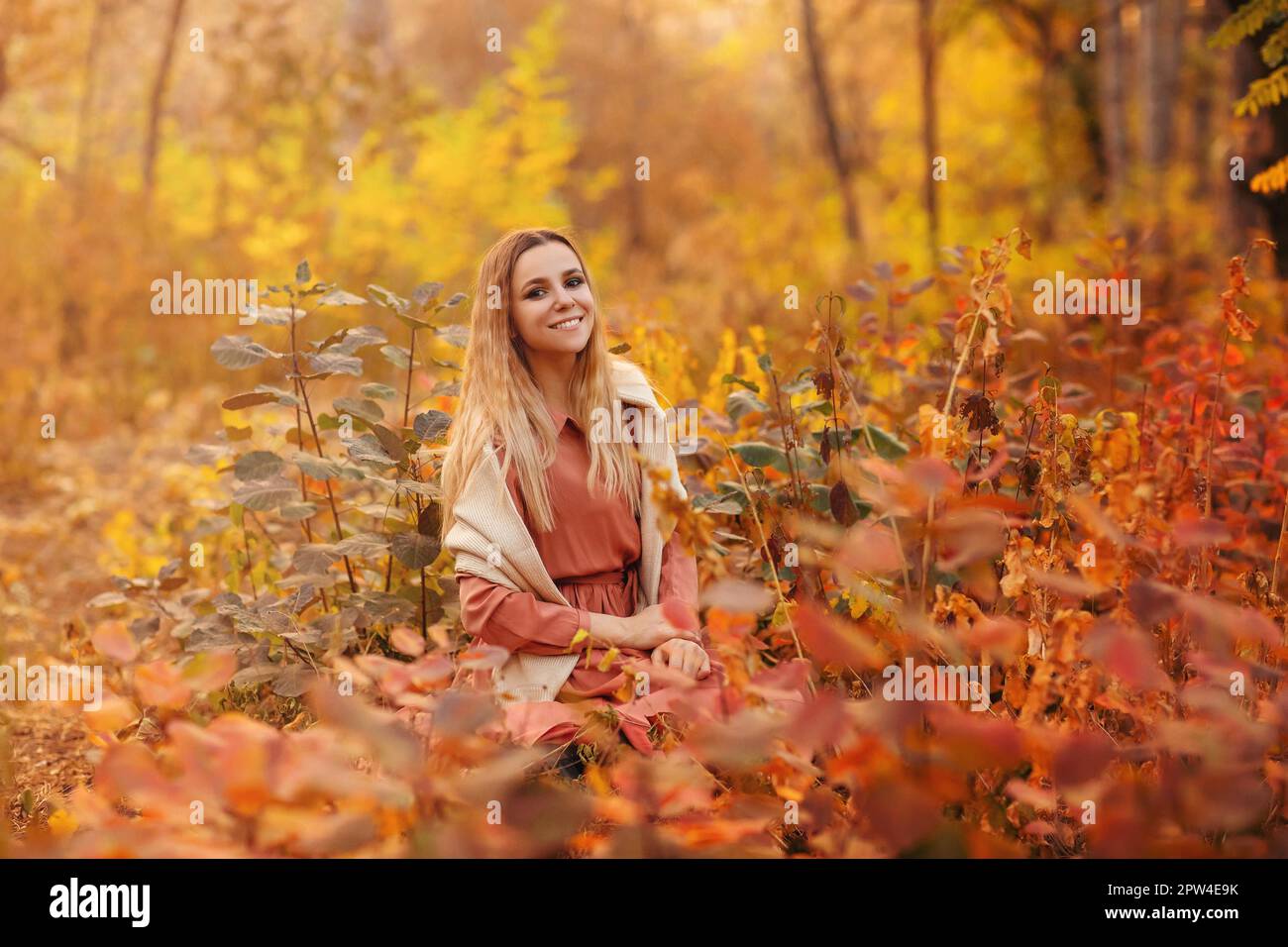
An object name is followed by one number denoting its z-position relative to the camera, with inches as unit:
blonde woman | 87.2
